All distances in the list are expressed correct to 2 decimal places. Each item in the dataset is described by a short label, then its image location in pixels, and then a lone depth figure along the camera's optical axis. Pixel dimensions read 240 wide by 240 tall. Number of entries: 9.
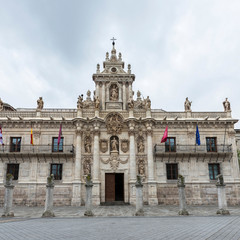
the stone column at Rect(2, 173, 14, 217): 16.06
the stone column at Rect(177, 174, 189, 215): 16.12
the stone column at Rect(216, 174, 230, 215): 16.39
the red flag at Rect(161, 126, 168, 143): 25.09
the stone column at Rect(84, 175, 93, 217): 16.02
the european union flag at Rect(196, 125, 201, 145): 25.07
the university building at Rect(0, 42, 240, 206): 25.75
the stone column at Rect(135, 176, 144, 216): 16.20
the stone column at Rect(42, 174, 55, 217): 15.83
